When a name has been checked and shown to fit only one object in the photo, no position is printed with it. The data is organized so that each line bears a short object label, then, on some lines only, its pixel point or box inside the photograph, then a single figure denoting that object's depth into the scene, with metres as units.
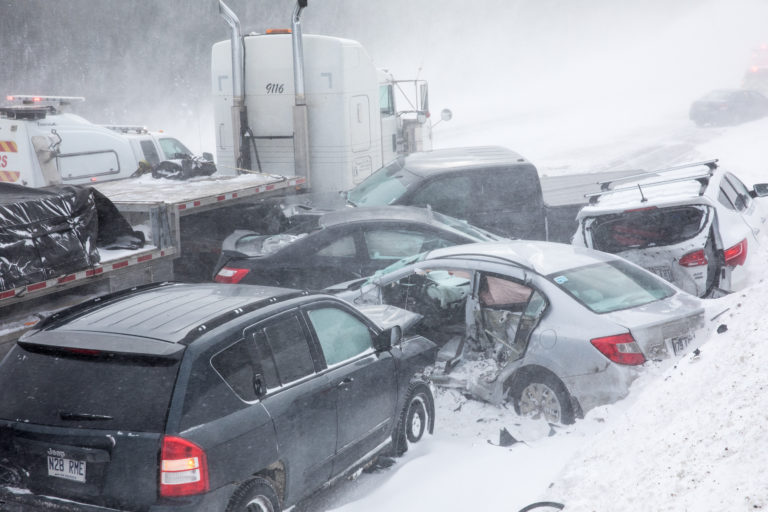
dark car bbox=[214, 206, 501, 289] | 8.48
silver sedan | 5.78
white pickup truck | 12.00
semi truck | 11.95
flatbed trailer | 6.48
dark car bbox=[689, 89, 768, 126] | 29.95
